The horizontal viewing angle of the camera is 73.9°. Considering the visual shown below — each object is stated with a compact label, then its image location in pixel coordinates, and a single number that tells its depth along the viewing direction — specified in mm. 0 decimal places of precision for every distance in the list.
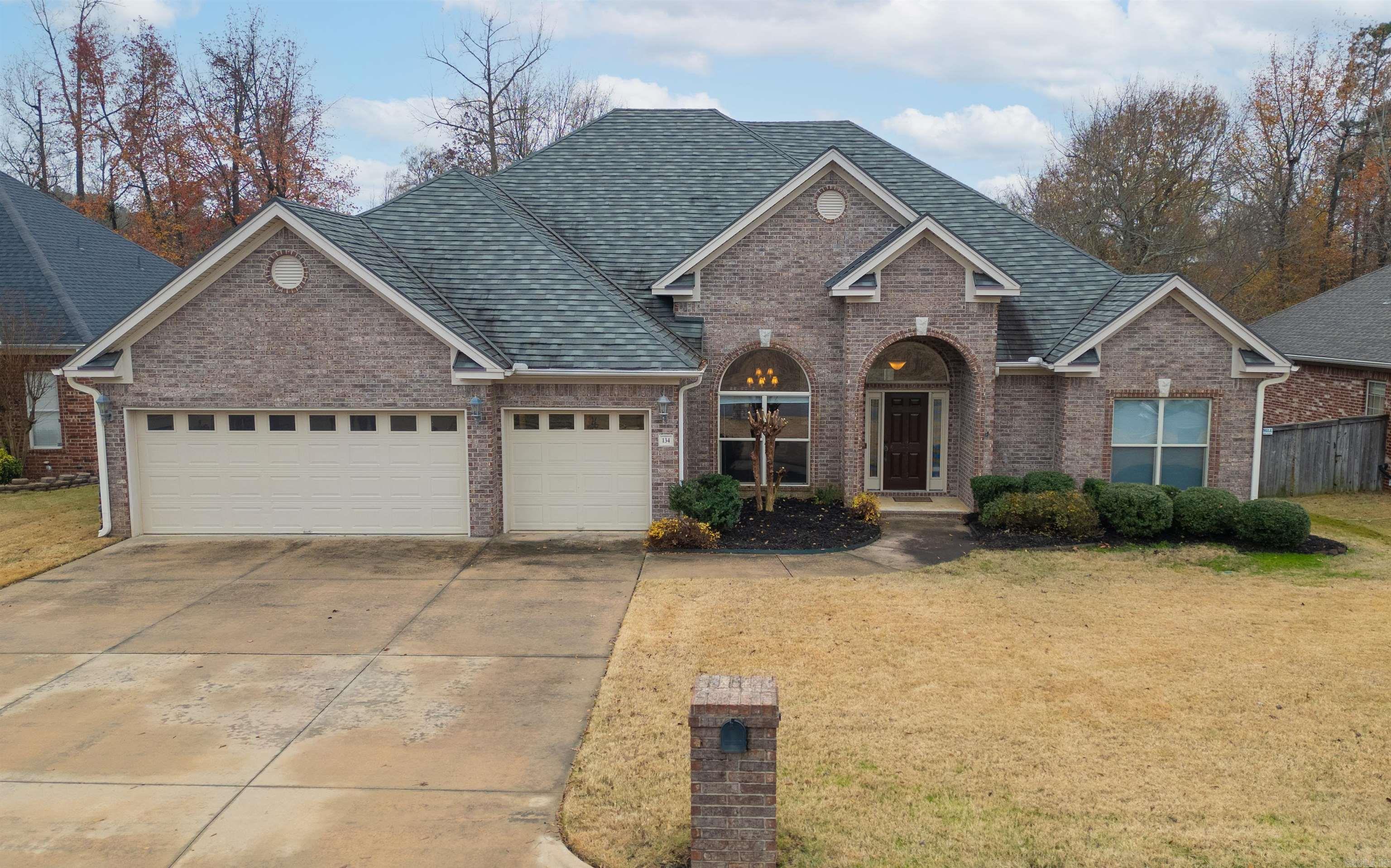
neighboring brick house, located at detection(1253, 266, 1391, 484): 22172
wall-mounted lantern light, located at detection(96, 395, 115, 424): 14680
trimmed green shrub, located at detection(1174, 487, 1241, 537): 14633
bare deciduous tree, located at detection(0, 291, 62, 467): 19859
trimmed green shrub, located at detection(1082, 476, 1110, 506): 15594
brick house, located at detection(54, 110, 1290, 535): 14633
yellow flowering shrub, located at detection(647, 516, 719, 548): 14336
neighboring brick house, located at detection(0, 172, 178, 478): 20484
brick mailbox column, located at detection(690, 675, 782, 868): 5504
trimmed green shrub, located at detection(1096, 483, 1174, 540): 14672
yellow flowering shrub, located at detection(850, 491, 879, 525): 16031
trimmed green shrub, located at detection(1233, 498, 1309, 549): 14055
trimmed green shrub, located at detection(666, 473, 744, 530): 14805
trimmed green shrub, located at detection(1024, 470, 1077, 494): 15859
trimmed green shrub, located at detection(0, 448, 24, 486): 19922
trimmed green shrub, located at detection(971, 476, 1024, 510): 16062
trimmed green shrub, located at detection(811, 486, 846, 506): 17141
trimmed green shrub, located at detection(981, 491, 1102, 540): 14867
